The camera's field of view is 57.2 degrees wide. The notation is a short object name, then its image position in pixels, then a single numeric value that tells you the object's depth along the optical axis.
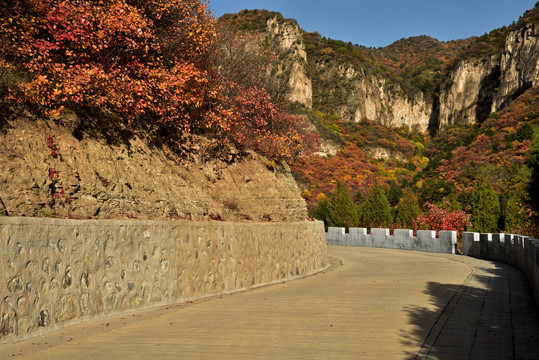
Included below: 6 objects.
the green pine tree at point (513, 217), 37.22
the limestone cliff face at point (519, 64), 100.38
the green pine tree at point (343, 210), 51.62
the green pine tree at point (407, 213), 47.34
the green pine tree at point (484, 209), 38.81
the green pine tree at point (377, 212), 52.81
